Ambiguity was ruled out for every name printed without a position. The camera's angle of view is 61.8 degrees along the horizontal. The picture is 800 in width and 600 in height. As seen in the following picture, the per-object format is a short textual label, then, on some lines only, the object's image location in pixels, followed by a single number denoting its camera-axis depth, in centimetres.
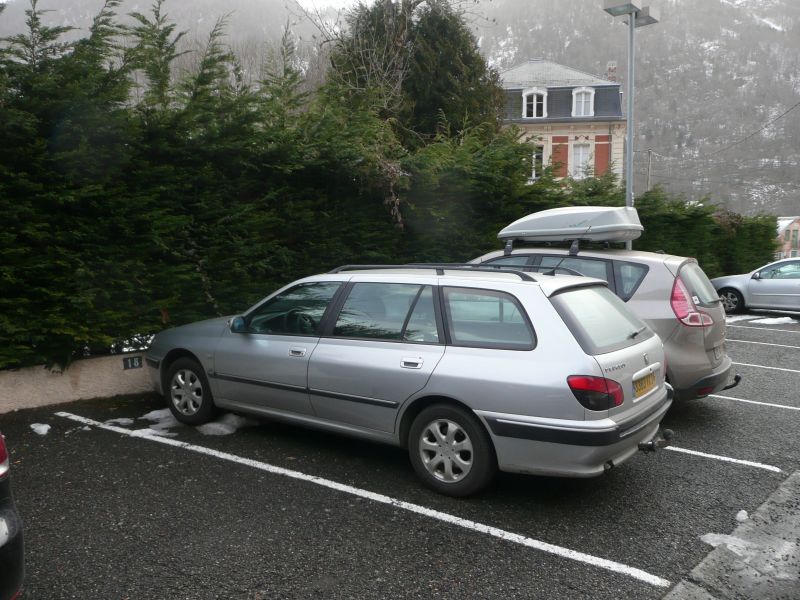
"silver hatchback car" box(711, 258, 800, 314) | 1546
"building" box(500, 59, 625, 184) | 4122
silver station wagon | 408
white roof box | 700
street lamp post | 1118
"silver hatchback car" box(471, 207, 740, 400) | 608
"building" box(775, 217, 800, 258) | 8018
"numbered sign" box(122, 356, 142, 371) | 721
